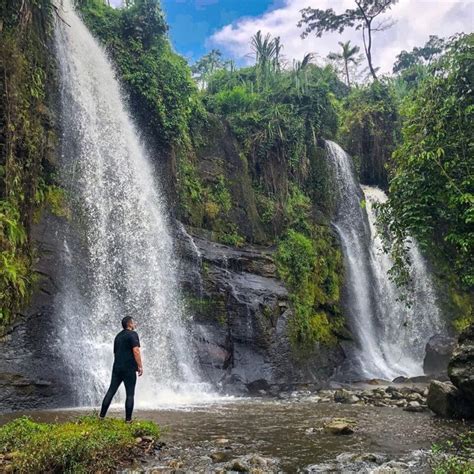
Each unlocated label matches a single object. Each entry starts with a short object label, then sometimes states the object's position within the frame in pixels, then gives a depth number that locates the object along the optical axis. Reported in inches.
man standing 288.2
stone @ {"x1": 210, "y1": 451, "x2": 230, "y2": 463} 233.0
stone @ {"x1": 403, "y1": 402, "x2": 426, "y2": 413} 371.6
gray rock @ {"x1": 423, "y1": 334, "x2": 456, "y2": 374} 711.7
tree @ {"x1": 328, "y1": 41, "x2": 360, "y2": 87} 1640.0
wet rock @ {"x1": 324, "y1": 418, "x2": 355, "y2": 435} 292.4
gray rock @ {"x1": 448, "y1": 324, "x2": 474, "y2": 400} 320.8
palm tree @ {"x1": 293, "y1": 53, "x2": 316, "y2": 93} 1012.5
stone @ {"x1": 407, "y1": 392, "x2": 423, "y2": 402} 433.7
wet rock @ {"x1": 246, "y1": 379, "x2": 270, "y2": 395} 569.9
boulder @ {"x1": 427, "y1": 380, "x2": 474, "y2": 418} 326.0
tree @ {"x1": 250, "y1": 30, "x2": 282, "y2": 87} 1130.7
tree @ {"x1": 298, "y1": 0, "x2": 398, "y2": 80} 1424.7
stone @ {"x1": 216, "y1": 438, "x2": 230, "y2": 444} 270.2
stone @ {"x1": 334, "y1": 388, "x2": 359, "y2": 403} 449.7
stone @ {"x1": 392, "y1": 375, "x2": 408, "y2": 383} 637.9
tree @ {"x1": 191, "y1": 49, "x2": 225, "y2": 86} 1636.3
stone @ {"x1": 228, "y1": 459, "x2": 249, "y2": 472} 215.3
